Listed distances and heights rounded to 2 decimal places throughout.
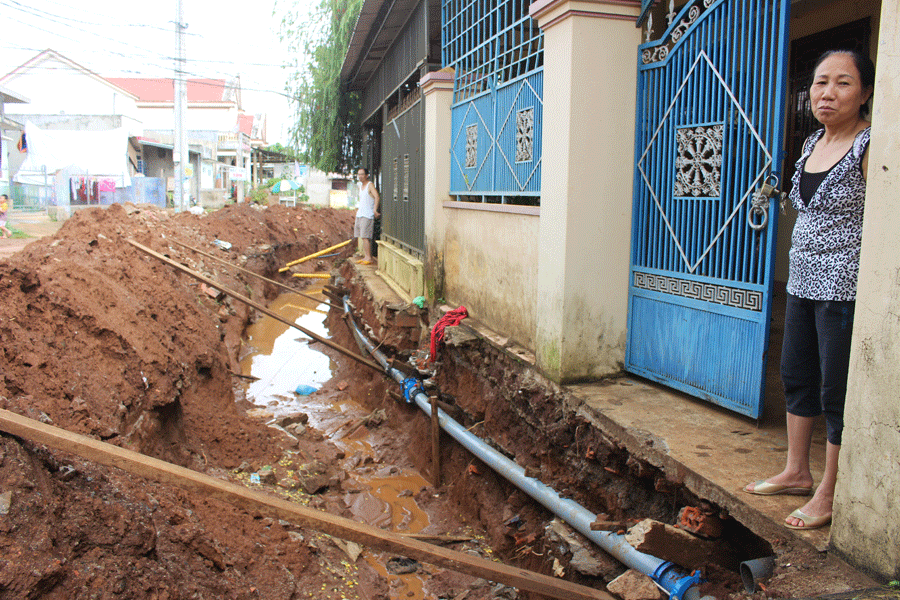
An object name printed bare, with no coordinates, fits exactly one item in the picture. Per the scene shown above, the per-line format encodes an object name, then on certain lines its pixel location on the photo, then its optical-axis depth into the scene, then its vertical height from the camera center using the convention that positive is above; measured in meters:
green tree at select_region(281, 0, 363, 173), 15.32 +2.71
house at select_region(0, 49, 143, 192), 32.25 +5.71
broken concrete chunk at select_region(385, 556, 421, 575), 4.62 -2.49
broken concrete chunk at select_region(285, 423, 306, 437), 6.93 -2.31
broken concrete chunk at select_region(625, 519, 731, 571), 2.71 -1.35
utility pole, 19.11 +2.00
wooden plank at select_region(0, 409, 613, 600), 2.54 -1.21
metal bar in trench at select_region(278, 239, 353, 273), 16.70 -1.34
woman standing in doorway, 2.42 -0.19
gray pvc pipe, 2.78 -1.63
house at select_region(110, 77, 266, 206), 37.00 +5.62
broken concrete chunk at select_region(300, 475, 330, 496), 5.39 -2.25
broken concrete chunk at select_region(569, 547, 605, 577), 3.24 -1.72
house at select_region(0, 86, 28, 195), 16.85 +1.99
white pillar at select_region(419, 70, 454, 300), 7.48 +0.61
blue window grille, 5.25 +1.00
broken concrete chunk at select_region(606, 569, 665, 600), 2.81 -1.59
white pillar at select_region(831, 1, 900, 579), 2.06 -0.47
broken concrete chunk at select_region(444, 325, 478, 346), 5.90 -1.12
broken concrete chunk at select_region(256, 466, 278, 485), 5.30 -2.16
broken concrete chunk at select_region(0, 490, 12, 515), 2.36 -1.07
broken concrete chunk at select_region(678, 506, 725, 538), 2.77 -1.28
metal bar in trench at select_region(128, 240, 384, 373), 7.45 -1.07
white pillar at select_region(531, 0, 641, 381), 4.12 +0.22
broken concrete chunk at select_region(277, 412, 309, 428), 7.17 -2.30
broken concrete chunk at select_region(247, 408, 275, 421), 7.68 -2.43
